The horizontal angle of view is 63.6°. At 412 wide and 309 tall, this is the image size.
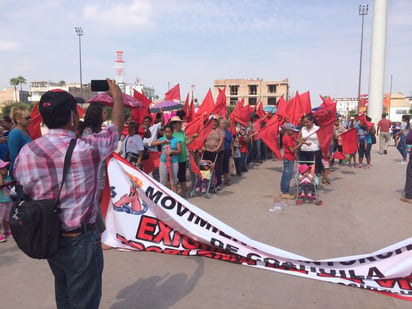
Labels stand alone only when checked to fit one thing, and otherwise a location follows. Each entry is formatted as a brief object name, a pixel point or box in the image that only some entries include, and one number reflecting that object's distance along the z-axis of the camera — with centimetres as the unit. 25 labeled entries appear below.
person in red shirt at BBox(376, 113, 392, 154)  1499
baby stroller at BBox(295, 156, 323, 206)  692
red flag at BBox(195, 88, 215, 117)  959
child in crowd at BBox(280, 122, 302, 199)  704
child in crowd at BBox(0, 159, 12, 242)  484
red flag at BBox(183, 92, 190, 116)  978
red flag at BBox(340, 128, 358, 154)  1002
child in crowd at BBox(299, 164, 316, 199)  693
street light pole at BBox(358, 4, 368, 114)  3443
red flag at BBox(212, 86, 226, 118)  957
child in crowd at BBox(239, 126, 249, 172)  1060
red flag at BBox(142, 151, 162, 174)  711
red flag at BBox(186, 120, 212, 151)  794
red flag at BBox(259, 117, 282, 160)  845
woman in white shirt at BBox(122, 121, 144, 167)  627
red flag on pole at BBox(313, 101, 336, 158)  732
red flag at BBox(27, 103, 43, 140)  639
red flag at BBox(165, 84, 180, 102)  1153
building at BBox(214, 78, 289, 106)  8496
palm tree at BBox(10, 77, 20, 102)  8744
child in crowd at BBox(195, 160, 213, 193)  742
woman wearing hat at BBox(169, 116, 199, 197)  695
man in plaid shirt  190
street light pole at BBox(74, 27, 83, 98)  4478
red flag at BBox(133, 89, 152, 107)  918
